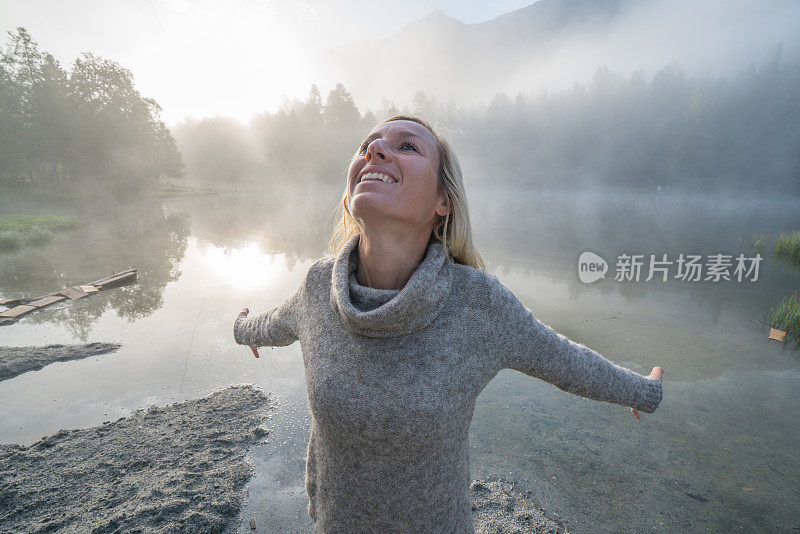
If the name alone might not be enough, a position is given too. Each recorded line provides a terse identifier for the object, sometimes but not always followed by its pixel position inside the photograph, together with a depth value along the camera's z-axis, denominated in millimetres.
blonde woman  1179
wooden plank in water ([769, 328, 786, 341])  6385
